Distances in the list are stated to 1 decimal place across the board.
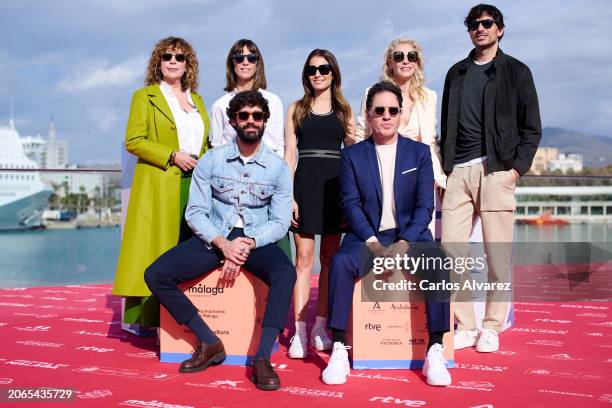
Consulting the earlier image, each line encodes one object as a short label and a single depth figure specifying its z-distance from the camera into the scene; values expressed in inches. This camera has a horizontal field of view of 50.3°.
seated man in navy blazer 122.3
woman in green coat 139.8
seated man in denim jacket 121.5
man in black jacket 138.3
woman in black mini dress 136.1
